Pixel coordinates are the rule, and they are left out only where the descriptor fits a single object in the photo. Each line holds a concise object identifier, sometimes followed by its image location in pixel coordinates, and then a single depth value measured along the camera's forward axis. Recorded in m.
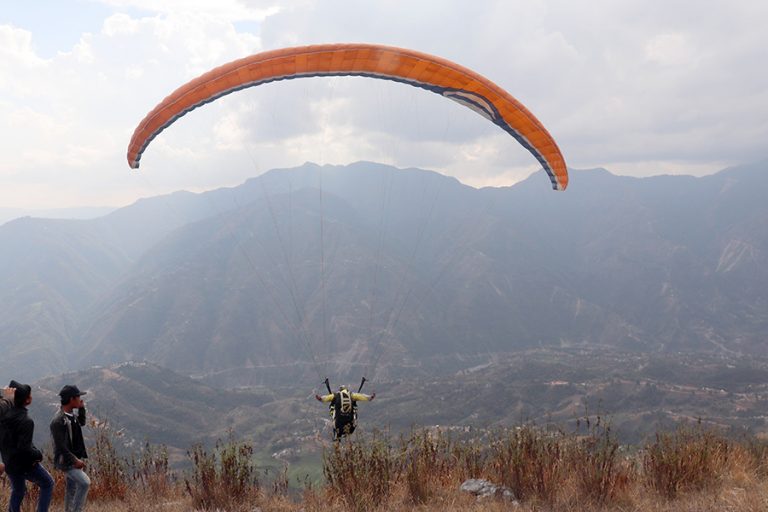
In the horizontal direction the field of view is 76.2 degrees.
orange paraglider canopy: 10.11
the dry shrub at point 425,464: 6.27
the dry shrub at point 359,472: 5.86
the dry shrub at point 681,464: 6.12
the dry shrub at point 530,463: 6.22
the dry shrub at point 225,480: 6.26
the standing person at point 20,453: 5.50
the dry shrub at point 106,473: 6.82
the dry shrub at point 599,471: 5.91
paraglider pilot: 9.05
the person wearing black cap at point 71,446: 5.84
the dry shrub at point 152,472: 7.03
